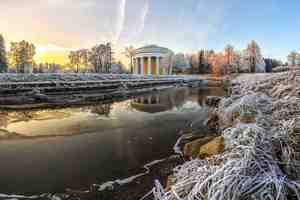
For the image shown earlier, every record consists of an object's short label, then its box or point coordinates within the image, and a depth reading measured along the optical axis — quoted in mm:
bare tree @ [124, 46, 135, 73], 60519
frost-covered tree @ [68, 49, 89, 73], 59675
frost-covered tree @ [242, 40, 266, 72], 53219
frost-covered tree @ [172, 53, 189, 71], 68525
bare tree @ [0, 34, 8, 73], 43675
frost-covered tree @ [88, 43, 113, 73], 58094
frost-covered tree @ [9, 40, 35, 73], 48688
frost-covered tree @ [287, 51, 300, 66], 62562
